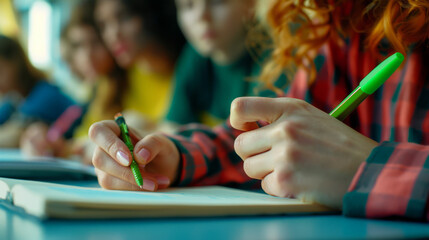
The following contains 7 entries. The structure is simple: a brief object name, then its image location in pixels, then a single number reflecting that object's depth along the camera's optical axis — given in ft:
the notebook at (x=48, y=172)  2.20
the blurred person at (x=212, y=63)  3.43
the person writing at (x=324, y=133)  1.18
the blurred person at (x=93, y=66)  5.71
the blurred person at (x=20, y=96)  5.68
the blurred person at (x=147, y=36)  4.83
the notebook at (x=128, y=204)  1.01
